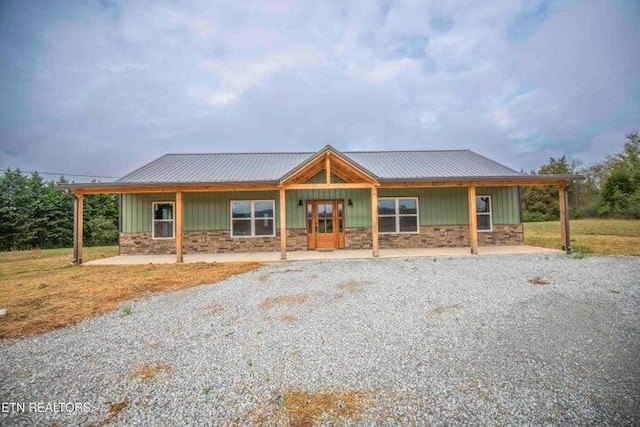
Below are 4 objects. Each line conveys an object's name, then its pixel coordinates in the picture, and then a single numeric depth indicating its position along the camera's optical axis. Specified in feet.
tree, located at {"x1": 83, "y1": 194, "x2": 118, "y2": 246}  61.87
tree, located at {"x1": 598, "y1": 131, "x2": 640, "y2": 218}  76.96
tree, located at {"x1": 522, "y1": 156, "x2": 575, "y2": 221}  96.32
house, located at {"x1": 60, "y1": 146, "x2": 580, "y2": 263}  39.96
